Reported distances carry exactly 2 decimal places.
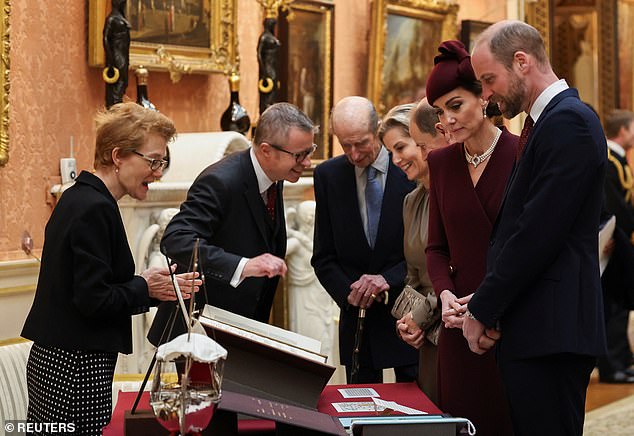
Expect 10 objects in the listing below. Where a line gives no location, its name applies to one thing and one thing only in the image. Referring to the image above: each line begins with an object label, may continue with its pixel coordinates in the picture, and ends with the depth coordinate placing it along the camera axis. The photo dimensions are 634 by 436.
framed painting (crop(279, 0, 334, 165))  7.62
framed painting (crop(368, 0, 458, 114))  8.62
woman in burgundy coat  3.54
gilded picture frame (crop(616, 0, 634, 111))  15.41
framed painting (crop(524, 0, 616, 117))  15.25
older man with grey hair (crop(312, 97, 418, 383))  4.70
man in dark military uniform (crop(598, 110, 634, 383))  9.09
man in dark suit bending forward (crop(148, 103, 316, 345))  4.28
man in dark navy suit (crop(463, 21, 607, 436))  3.11
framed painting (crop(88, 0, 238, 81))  6.04
